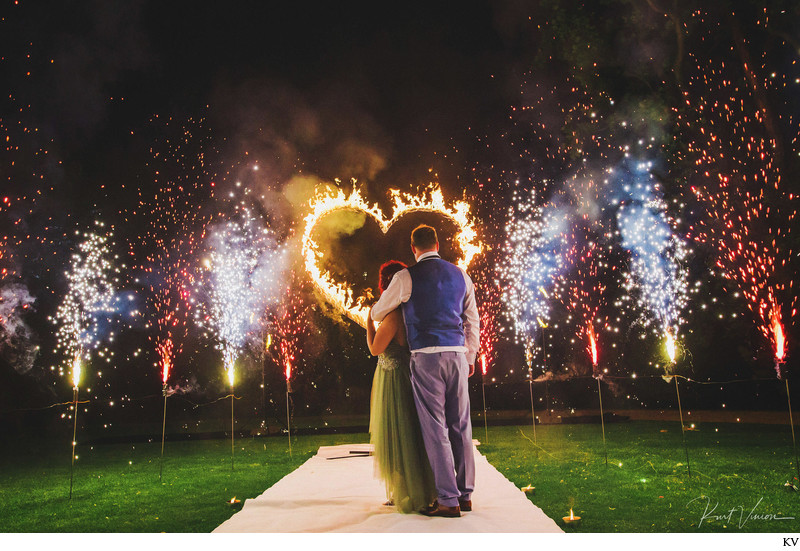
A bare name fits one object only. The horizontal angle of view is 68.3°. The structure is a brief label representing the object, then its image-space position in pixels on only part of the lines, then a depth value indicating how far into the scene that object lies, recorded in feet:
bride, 11.50
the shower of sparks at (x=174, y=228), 37.14
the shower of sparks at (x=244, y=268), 44.32
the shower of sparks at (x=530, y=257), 46.16
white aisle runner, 10.55
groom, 11.36
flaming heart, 35.04
